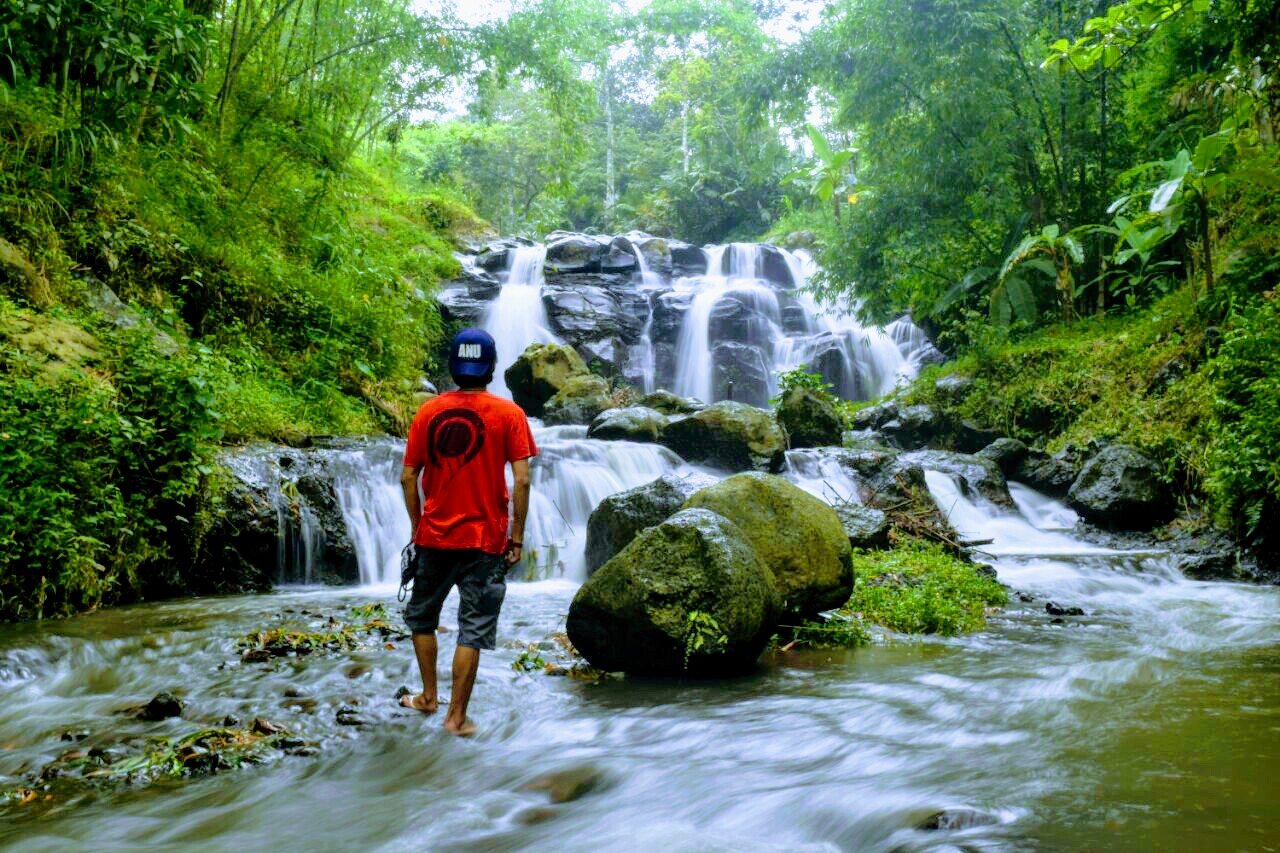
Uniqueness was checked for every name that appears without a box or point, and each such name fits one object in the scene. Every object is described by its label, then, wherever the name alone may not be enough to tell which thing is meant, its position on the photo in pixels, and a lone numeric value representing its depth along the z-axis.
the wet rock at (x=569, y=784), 3.37
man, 4.02
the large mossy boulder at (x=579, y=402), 14.97
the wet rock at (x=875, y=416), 15.44
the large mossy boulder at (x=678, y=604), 4.67
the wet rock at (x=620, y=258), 24.25
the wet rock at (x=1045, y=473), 11.73
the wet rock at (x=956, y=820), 2.62
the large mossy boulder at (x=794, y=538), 5.87
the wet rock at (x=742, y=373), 19.98
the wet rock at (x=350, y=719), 4.08
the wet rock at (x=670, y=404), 14.16
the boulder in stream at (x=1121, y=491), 9.92
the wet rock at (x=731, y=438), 11.53
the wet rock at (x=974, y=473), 11.45
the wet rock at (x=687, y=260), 26.31
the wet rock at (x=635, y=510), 7.18
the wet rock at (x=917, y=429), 14.82
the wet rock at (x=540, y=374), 15.88
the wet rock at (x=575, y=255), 23.30
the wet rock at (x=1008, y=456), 12.56
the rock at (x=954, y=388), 14.70
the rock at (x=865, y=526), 8.13
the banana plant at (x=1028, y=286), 14.12
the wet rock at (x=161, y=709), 4.08
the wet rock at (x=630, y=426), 12.40
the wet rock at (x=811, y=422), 13.33
